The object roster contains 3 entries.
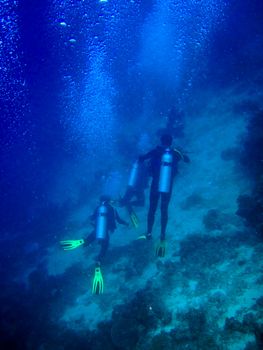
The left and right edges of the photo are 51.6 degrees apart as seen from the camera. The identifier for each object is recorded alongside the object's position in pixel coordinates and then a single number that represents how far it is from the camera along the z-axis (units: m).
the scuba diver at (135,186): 9.72
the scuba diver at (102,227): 8.50
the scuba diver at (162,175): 7.51
